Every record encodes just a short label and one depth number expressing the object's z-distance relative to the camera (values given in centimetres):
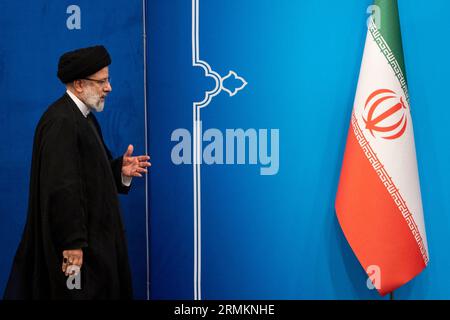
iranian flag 583
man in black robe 535
